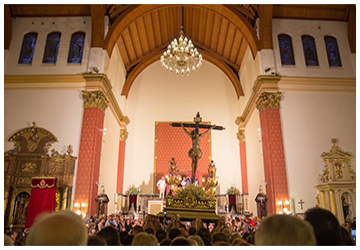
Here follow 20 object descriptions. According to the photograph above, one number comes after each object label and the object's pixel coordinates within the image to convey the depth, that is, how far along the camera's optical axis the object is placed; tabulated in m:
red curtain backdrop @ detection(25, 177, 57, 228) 10.77
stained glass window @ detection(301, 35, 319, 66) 14.16
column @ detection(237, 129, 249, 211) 16.86
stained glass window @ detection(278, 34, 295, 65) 14.05
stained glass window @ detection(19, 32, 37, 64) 14.09
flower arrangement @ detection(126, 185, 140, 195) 16.56
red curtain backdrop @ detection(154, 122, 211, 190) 18.81
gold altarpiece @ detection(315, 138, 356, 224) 10.66
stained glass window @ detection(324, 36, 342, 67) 14.19
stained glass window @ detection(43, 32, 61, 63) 14.11
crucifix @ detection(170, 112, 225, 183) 9.87
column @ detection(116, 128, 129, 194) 17.52
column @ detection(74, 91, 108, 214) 11.79
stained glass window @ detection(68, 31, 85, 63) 14.07
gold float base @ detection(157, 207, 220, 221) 7.23
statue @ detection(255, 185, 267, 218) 12.34
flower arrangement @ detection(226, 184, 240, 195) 16.61
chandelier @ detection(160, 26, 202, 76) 11.48
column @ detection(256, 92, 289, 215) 11.80
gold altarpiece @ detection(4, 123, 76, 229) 11.48
